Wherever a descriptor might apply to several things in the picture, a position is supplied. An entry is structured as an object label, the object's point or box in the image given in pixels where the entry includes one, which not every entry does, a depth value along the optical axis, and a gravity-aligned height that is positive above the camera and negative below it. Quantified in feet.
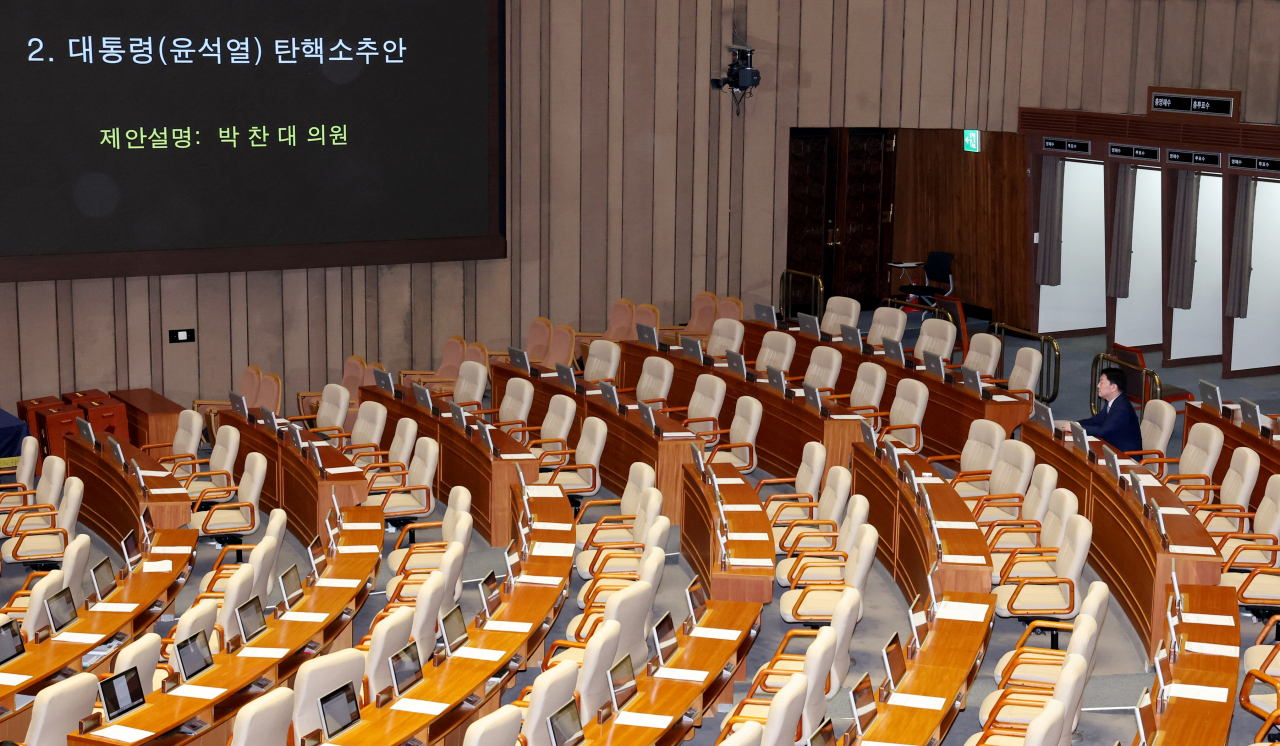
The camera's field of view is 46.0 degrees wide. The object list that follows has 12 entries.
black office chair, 57.62 -2.80
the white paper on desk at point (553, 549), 26.89 -6.34
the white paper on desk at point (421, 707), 20.49 -6.98
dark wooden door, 59.62 -0.46
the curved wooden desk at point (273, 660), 20.27 -7.00
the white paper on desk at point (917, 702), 19.95 -6.64
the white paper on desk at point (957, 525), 26.73 -5.74
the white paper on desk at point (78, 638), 24.04 -7.16
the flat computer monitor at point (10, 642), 23.16 -7.00
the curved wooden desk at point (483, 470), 32.68 -6.14
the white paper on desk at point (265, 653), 22.65 -6.93
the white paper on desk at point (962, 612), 22.95 -6.29
